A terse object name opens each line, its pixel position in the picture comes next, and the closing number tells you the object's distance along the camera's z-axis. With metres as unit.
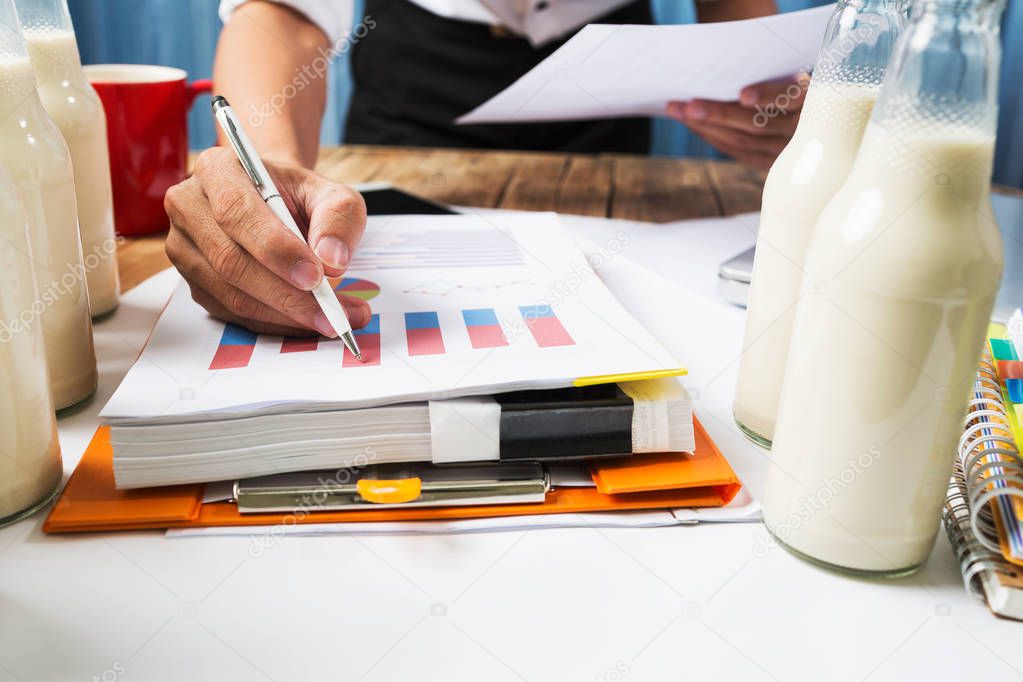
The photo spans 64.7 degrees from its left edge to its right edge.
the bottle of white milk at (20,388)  0.40
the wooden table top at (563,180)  1.06
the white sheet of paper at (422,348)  0.43
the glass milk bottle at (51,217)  0.48
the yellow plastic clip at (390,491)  0.43
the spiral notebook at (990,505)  0.38
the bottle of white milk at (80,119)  0.59
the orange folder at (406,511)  0.42
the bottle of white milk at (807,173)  0.44
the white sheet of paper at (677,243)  0.83
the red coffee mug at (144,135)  0.83
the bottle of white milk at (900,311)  0.34
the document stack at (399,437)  0.42
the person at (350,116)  0.53
